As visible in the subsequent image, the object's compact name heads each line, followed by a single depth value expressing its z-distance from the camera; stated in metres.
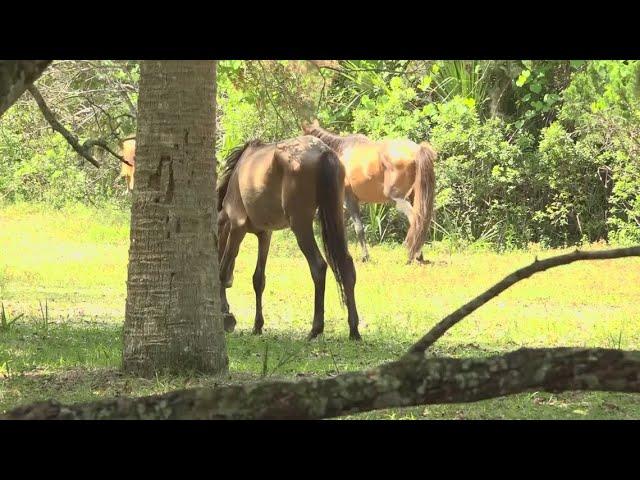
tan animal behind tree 42.82
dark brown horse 19.58
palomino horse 32.69
